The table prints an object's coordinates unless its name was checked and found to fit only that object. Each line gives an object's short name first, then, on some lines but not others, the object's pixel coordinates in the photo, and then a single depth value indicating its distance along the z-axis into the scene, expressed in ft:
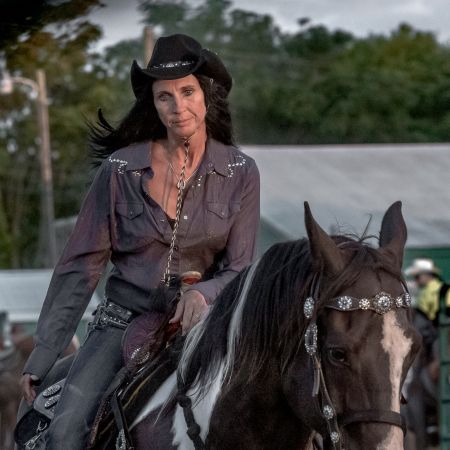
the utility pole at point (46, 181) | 169.78
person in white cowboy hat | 67.36
